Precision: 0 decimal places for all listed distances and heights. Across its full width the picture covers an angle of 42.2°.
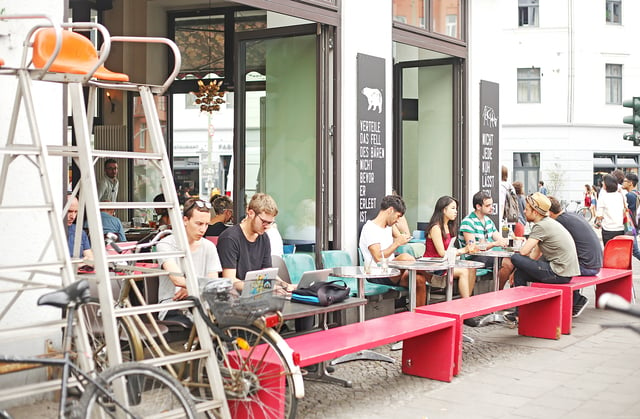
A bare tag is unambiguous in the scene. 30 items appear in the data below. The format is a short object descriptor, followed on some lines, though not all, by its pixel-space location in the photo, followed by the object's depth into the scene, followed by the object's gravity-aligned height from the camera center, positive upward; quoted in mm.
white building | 30938 +3472
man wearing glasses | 6539 -495
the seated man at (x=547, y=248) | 8953 -738
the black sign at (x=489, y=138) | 11781 +603
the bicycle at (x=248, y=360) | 4926 -1082
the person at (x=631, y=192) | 14656 -231
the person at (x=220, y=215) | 9164 -381
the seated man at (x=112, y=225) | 8656 -457
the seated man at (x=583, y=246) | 9734 -781
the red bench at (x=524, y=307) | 7188 -1152
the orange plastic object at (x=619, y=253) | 10727 -952
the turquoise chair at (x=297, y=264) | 7887 -794
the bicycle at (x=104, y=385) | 3881 -1003
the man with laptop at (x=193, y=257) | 6078 -577
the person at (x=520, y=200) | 15250 -390
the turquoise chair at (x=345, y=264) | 8484 -865
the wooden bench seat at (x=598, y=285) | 8789 -1248
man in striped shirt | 9875 -640
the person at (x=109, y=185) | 12452 -47
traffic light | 14539 +1066
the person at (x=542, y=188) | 27428 -286
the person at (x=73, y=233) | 7156 -449
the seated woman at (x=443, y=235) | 8953 -599
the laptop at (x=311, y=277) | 6270 -738
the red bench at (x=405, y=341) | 5621 -1134
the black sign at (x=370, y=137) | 9242 +500
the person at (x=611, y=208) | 12797 -442
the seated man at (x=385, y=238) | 8438 -590
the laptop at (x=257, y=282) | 5551 -684
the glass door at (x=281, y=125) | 9359 +666
